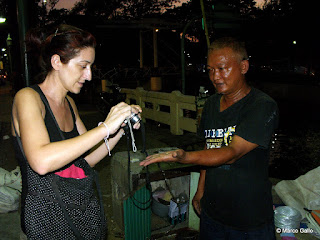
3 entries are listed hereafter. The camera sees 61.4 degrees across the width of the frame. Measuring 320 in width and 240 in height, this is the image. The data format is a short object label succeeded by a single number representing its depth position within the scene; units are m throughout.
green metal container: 3.79
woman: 1.71
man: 2.21
